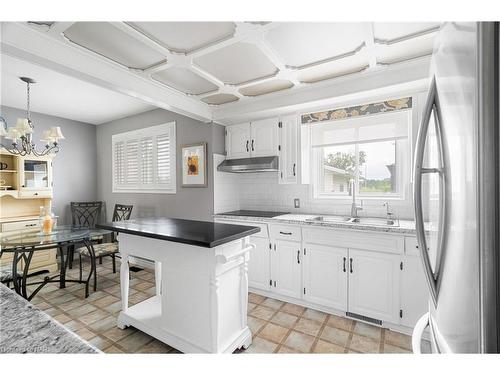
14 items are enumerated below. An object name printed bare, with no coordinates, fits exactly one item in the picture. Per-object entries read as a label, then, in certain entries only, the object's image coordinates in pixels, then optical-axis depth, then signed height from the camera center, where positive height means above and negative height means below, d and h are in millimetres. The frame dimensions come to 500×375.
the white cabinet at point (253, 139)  3285 +657
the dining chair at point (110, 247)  3367 -861
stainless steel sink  2604 -401
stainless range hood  3162 +283
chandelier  2701 +627
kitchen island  1710 -721
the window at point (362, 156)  2807 +364
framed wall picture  3570 +323
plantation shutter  4016 +472
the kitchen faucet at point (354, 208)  2898 -272
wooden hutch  3707 -90
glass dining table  2552 -573
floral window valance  2613 +860
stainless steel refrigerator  547 -10
